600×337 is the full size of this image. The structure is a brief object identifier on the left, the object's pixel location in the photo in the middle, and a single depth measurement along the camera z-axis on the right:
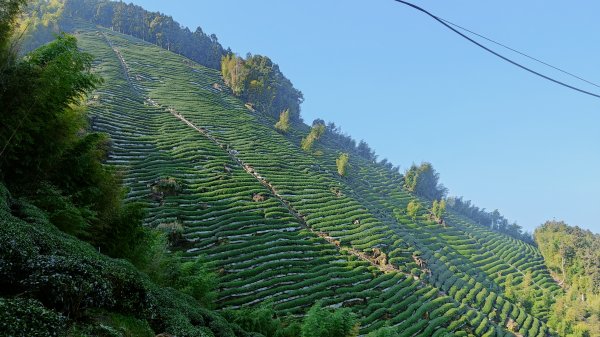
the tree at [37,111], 10.91
